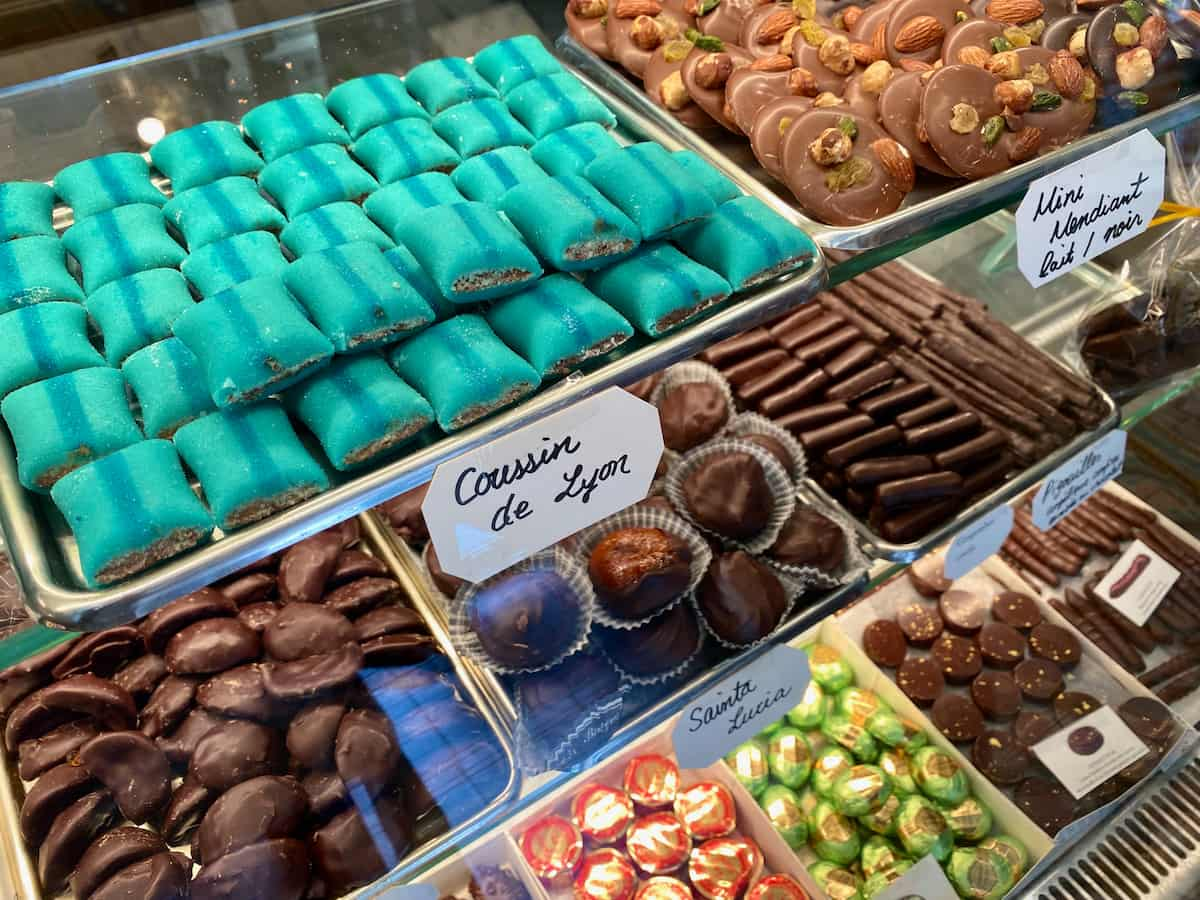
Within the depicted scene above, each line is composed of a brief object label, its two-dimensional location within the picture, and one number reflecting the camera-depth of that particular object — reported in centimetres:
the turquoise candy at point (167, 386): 23
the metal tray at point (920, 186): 29
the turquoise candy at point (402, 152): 30
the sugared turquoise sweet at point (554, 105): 32
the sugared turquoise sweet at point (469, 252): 24
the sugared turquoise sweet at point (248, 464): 21
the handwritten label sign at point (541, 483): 22
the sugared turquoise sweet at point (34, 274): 25
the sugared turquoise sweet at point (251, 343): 22
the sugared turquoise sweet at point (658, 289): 26
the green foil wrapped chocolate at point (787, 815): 41
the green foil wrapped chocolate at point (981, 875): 38
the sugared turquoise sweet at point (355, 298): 23
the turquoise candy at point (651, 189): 27
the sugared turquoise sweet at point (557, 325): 25
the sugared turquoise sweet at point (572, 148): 30
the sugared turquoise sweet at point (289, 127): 31
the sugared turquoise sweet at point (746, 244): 27
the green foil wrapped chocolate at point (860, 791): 41
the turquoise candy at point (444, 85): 33
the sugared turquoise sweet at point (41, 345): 23
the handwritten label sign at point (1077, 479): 38
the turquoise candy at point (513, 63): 34
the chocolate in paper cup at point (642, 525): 30
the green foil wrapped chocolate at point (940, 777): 41
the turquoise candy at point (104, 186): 28
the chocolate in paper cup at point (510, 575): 30
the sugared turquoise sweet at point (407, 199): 28
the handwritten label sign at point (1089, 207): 29
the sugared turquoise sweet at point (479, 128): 31
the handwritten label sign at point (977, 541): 37
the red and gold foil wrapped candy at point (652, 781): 41
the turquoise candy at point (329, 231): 27
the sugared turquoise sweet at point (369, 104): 32
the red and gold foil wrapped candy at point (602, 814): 40
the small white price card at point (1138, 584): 46
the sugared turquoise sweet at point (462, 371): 23
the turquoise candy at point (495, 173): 29
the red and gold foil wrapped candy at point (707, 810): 40
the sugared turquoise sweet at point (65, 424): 22
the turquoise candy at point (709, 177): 29
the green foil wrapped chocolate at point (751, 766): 42
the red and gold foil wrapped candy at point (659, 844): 39
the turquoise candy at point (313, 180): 29
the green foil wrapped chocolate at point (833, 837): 40
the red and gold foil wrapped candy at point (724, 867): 38
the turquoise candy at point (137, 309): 25
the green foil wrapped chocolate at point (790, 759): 42
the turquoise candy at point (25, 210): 27
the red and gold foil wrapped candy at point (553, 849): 38
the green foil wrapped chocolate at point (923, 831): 40
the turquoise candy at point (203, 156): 30
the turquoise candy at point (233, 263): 26
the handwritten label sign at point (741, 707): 31
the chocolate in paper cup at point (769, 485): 33
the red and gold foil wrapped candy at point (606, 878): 38
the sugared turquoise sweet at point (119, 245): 26
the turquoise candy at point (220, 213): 28
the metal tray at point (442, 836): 26
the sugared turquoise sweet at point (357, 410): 22
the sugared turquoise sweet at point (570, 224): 26
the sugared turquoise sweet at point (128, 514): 20
